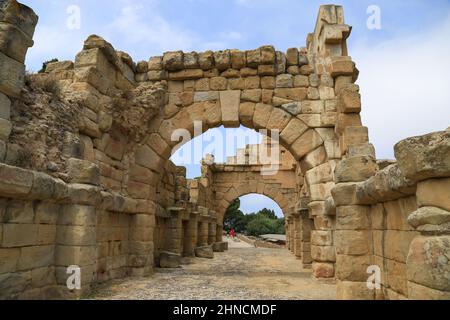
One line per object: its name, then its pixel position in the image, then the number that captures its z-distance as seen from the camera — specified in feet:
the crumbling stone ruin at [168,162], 9.04
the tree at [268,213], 137.47
